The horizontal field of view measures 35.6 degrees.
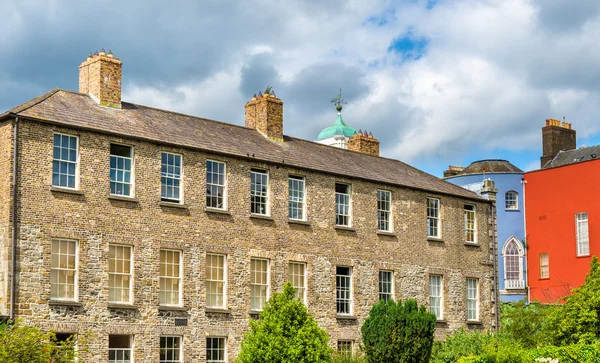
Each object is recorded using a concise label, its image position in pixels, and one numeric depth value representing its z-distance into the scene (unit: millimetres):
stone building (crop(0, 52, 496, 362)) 29094
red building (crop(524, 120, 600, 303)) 47344
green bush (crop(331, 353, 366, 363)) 32406
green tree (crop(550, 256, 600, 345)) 34375
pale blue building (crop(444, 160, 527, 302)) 52250
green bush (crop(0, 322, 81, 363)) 20312
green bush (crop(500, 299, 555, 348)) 38000
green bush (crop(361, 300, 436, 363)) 31984
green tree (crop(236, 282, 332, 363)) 27859
